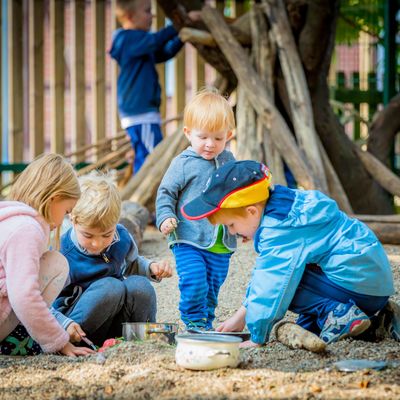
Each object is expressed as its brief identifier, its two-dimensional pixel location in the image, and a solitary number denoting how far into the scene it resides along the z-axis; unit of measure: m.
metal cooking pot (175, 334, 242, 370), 4.66
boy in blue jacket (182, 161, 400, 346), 5.41
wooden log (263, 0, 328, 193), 11.41
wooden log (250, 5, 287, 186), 12.01
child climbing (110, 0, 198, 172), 12.60
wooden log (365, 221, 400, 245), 10.20
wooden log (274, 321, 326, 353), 5.05
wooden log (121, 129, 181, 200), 11.83
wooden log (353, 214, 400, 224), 10.39
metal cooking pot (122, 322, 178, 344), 5.71
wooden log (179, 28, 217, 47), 12.04
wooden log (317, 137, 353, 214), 10.93
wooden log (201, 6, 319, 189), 10.85
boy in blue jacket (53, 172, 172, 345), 5.94
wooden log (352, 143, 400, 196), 12.07
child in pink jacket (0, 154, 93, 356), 5.31
